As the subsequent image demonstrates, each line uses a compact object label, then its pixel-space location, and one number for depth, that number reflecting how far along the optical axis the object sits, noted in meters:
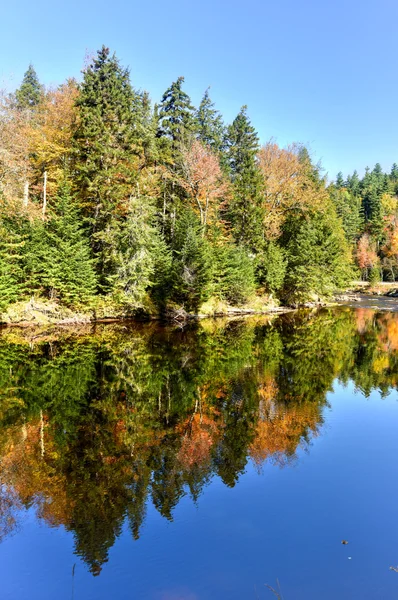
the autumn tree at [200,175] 35.69
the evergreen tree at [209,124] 50.75
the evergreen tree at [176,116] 36.16
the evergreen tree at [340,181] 105.53
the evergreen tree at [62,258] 27.83
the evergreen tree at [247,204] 40.07
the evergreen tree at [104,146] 29.39
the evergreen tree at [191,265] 31.17
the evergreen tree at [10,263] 25.81
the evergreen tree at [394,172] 115.39
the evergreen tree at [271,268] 39.06
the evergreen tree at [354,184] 96.36
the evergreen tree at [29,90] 52.42
